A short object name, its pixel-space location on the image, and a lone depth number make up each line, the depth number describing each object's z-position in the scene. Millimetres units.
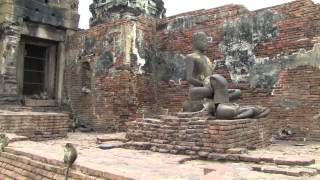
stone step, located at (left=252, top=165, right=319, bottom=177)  4328
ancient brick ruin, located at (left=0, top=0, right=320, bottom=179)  7207
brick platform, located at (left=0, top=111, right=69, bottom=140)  7934
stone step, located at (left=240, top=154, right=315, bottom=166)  4953
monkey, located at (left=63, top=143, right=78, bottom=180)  4266
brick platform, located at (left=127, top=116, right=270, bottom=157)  6094
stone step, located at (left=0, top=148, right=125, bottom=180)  3975
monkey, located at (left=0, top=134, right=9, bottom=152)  5815
